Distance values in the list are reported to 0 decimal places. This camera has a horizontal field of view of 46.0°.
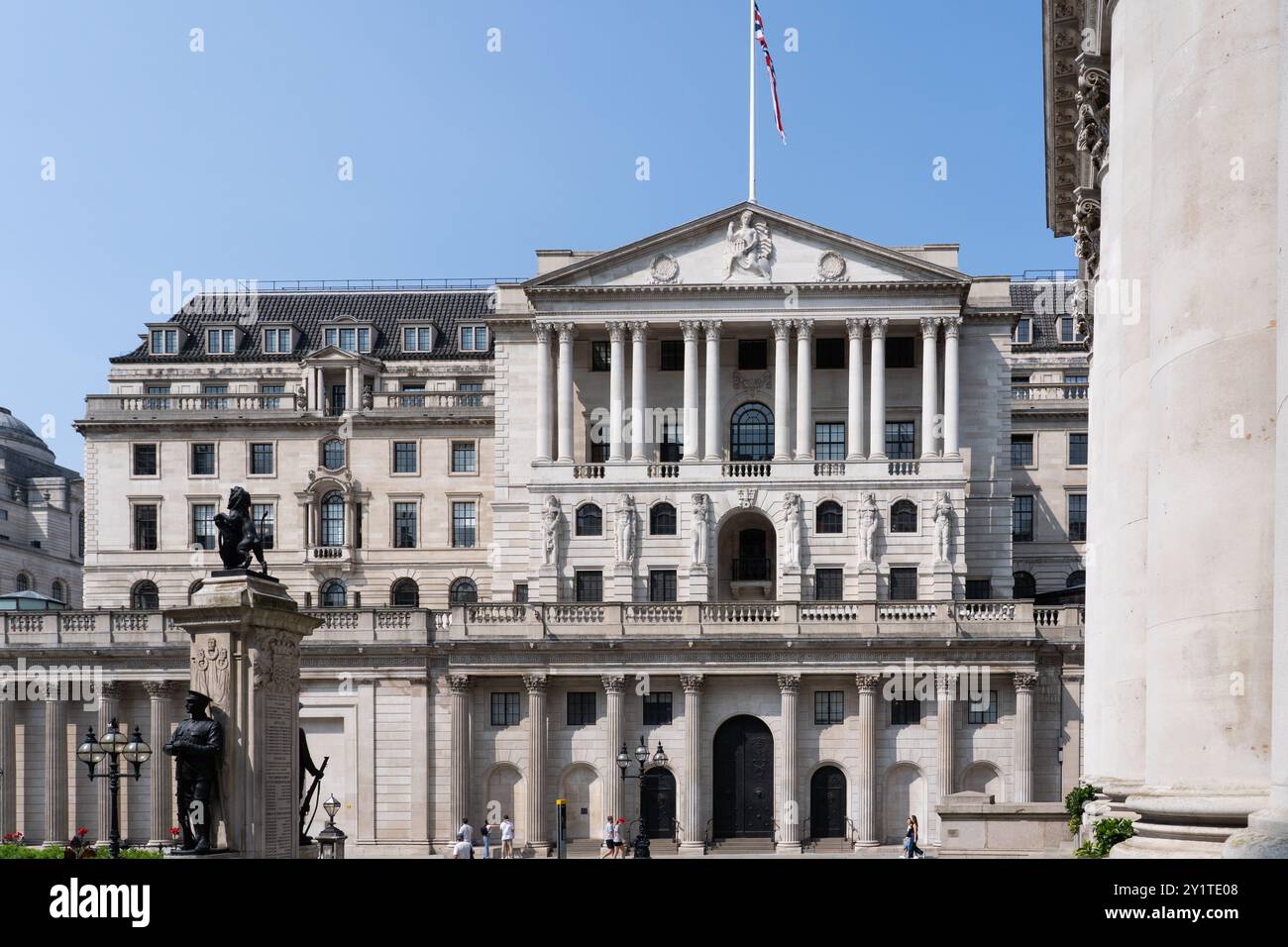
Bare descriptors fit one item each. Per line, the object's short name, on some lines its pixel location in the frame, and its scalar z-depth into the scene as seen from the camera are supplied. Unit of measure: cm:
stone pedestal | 2380
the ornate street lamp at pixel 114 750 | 3272
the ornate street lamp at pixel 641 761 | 5225
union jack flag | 8019
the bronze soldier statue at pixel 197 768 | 2323
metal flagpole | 8088
